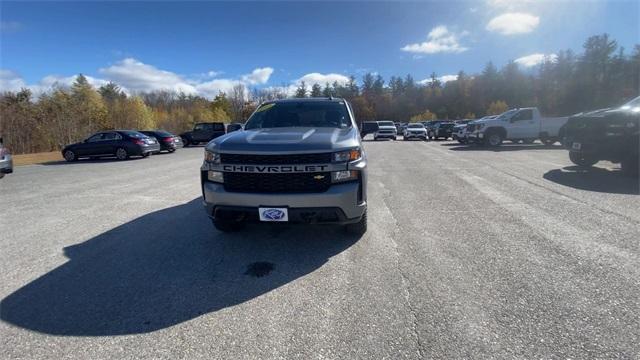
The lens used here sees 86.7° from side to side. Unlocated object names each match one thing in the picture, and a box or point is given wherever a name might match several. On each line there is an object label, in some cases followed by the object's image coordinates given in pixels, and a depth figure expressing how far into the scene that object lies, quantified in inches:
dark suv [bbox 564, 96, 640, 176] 324.5
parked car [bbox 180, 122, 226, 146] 1171.3
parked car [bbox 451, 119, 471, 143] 868.2
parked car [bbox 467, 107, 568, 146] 744.3
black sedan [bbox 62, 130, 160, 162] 681.6
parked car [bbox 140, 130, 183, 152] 859.4
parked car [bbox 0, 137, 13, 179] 425.1
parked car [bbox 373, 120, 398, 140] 1238.6
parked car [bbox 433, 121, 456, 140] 1201.4
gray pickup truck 144.9
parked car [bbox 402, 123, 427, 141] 1254.3
